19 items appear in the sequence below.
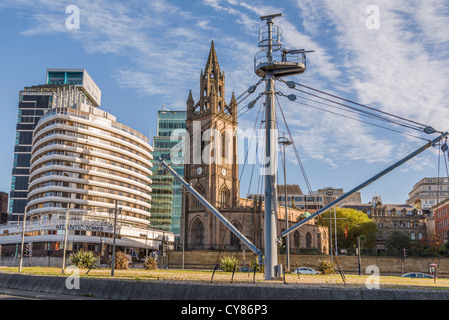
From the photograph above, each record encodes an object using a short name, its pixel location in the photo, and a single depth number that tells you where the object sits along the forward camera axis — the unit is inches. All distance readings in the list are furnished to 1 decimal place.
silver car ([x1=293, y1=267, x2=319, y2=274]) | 1918.3
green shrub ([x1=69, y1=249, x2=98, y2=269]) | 1498.5
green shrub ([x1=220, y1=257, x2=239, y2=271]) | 1438.2
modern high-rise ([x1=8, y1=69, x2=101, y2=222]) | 5792.3
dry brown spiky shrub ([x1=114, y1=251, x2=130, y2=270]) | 1588.3
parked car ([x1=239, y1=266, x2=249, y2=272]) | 1885.3
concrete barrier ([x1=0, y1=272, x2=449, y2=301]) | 496.7
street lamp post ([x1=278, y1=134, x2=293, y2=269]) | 1939.0
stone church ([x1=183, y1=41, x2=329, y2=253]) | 3193.9
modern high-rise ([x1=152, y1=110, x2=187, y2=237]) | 5999.0
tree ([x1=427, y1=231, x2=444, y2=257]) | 3388.3
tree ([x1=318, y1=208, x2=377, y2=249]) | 3986.2
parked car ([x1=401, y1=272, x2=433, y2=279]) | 1653.5
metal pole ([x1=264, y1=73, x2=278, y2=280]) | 933.8
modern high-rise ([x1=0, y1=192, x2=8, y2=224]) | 6084.6
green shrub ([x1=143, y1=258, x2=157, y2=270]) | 1643.7
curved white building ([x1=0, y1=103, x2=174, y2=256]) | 3718.0
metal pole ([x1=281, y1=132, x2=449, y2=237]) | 880.3
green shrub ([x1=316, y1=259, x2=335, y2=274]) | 1270.8
